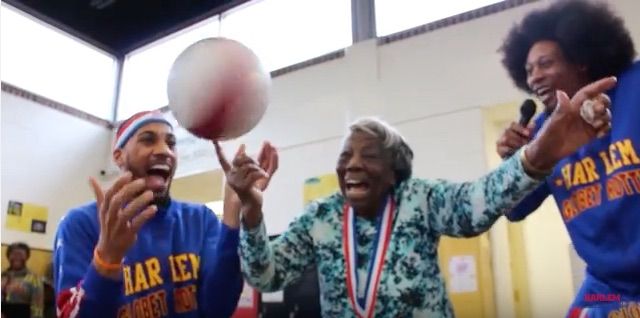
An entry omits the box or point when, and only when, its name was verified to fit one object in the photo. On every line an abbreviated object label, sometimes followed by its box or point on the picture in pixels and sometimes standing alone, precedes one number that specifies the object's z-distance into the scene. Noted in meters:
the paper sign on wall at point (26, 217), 4.23
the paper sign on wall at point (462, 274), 2.85
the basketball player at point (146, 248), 1.03
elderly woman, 0.99
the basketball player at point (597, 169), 1.05
